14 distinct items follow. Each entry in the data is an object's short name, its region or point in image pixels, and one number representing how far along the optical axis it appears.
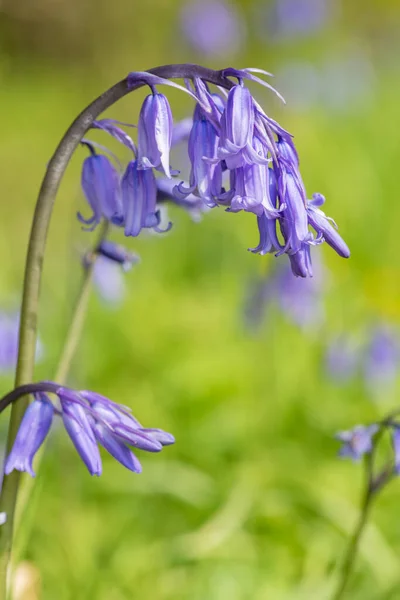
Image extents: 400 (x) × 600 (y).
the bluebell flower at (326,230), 0.73
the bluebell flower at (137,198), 0.75
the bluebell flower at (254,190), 0.73
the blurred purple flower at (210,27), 2.03
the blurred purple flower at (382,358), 1.16
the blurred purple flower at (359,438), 0.79
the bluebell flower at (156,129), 0.73
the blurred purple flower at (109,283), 0.97
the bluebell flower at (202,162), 0.73
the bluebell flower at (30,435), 0.73
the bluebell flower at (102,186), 0.76
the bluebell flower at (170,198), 0.78
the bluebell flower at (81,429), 0.72
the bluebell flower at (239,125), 0.72
